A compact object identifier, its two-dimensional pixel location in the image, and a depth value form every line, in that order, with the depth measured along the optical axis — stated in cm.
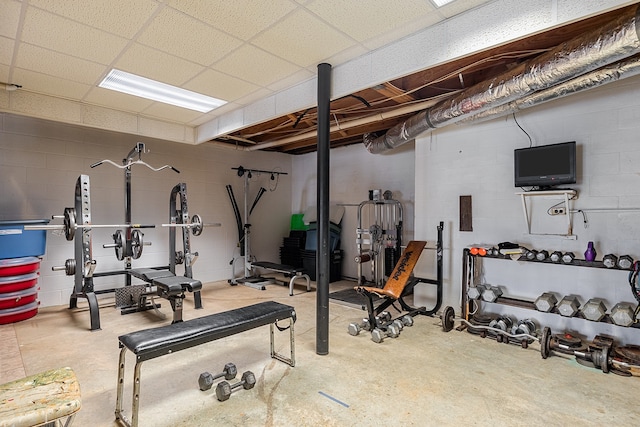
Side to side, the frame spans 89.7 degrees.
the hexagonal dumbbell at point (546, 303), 306
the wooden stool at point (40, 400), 128
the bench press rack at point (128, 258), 364
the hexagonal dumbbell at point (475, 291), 358
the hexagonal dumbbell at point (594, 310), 281
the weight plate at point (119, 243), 423
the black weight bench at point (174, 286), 365
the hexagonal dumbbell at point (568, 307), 296
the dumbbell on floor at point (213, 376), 238
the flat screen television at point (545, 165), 307
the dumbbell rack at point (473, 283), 313
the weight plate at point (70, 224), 347
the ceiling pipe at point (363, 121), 389
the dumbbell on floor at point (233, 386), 224
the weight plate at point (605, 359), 265
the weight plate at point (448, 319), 357
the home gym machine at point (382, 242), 483
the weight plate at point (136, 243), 408
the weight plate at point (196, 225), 444
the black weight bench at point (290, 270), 533
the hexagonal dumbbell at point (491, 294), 350
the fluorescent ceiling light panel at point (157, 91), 346
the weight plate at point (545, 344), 295
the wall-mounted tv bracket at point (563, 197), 311
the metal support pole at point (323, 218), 295
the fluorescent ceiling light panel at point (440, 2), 217
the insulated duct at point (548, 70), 200
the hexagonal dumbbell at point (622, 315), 268
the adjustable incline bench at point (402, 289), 354
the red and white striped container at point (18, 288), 360
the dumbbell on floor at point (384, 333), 326
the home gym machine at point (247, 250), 594
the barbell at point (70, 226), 345
